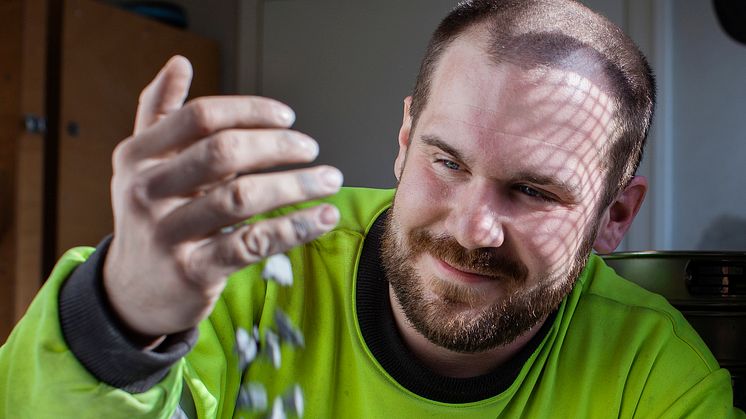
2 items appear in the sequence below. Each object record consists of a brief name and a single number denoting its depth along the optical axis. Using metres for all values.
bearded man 0.94
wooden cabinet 2.35
